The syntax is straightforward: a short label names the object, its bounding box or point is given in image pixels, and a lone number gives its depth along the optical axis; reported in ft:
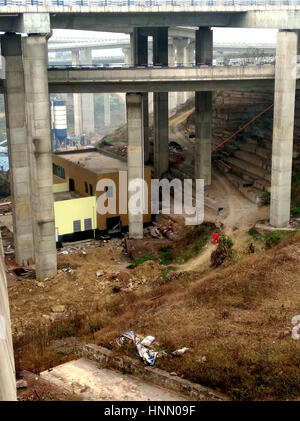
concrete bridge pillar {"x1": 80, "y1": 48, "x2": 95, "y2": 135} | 534.78
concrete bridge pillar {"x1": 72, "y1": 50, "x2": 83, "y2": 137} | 542.61
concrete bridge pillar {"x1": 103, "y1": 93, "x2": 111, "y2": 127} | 619.67
